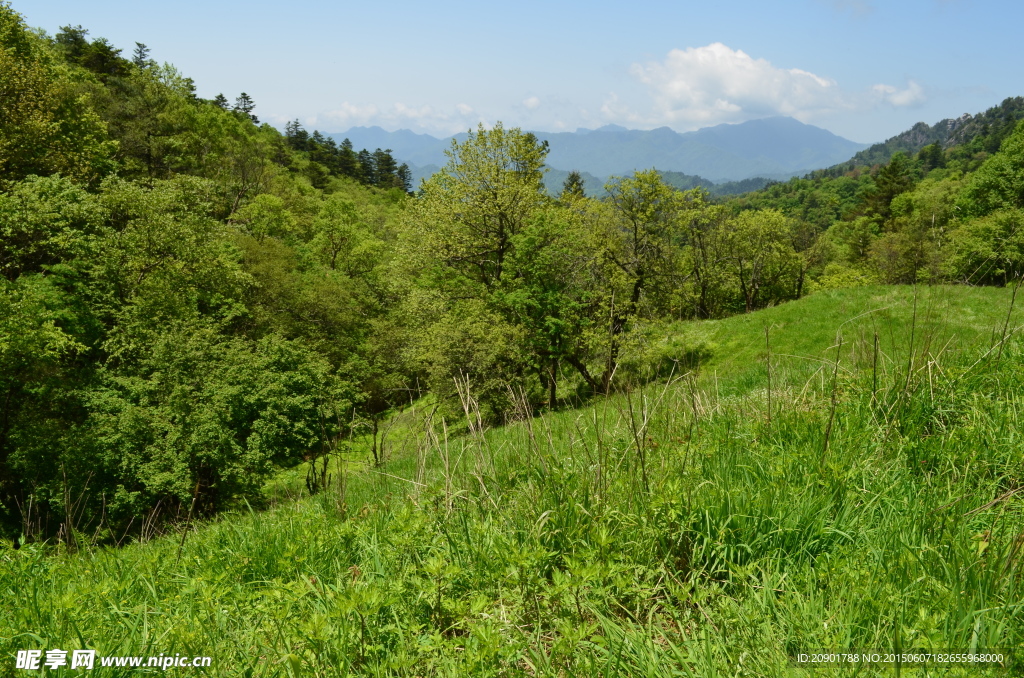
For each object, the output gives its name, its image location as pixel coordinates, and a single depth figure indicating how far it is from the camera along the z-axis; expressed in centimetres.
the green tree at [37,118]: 1869
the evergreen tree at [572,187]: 3756
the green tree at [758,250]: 4797
